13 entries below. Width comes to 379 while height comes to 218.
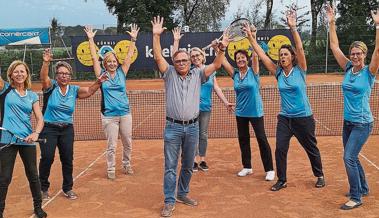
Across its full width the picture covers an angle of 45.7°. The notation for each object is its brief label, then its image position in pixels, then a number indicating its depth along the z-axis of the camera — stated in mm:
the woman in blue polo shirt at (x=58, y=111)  5859
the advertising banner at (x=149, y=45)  21125
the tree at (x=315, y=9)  35094
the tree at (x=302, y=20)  32656
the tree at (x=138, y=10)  32159
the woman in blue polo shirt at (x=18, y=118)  5086
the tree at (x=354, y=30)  23797
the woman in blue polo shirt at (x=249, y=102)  6699
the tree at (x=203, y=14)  39000
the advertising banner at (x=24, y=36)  24422
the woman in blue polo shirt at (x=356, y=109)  5375
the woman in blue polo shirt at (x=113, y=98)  6820
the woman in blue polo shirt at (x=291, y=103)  6008
